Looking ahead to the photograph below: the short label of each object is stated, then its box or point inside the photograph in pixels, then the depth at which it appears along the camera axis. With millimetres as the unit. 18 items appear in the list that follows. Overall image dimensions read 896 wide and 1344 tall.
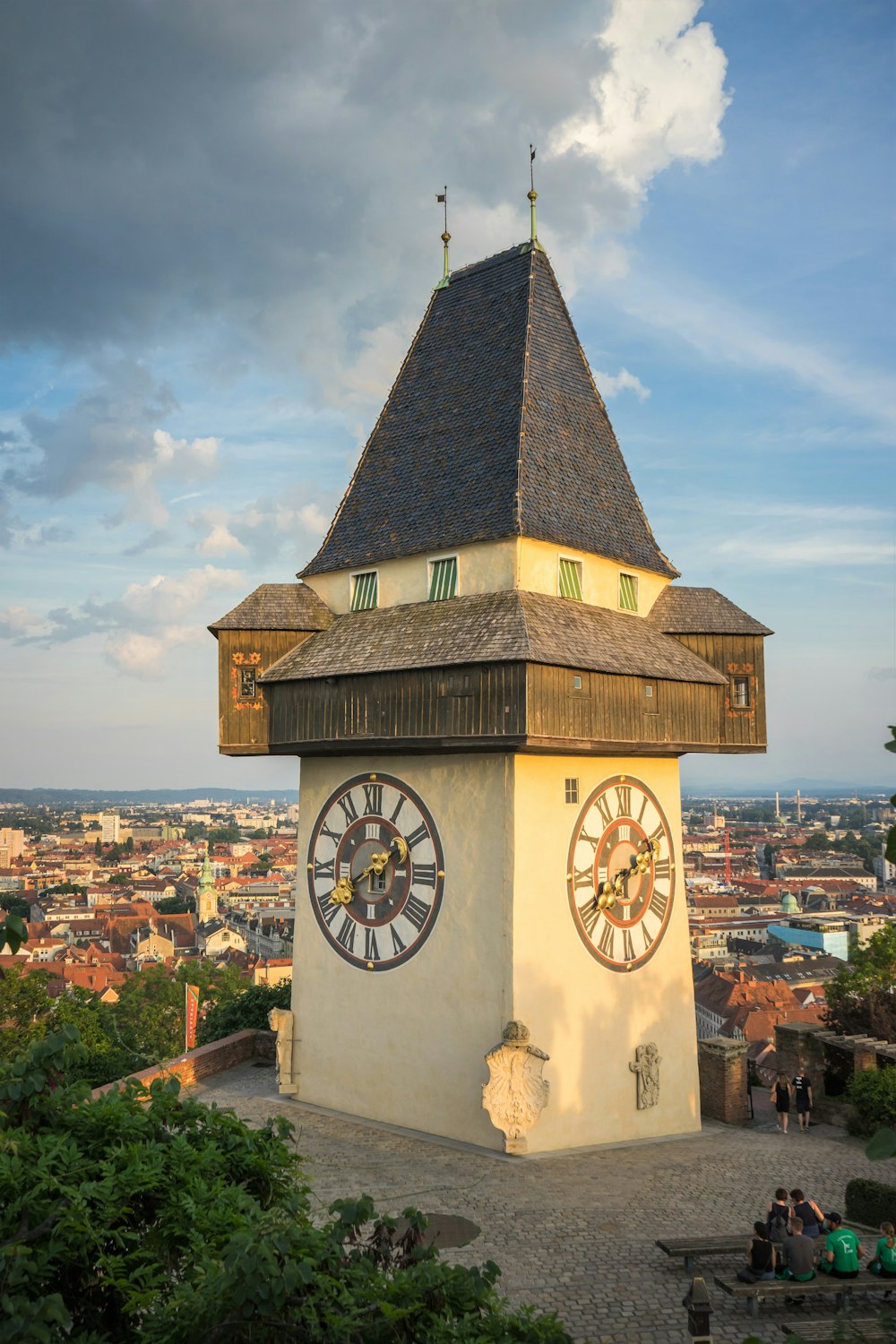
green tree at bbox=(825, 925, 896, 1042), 22438
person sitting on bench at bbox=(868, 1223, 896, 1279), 10688
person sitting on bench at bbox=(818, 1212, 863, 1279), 10641
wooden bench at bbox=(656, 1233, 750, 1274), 11039
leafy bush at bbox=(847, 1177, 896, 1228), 12922
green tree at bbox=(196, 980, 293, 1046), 21703
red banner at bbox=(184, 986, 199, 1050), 22438
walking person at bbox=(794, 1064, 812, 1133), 18000
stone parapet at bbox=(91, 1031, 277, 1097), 18156
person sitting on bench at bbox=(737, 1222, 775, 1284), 10797
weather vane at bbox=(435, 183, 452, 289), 20242
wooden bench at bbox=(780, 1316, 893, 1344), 9023
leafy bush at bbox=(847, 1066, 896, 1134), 17172
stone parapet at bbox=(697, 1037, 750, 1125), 18344
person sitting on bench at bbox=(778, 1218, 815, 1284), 10656
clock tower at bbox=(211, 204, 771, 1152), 15281
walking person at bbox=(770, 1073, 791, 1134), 17641
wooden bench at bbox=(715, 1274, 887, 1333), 10336
